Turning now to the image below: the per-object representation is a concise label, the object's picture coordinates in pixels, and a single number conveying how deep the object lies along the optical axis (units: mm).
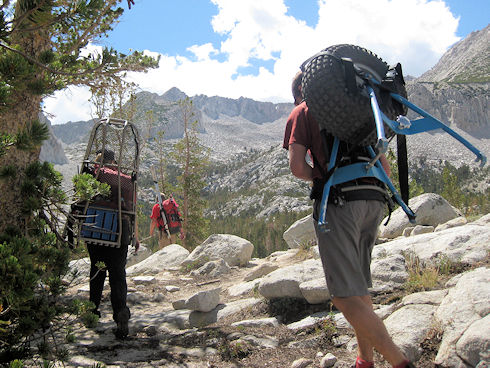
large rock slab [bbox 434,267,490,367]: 2475
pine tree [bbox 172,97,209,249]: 18500
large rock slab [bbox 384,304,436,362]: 2869
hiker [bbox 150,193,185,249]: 9648
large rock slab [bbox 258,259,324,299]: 4734
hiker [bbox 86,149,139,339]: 3945
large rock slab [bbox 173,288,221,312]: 5105
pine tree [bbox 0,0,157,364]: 1896
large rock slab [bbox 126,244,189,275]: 8859
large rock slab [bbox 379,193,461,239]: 9312
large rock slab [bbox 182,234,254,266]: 8938
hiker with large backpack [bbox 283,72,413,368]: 2215
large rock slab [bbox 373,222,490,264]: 4426
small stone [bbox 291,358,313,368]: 3034
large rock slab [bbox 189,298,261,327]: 4953
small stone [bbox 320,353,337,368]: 2928
